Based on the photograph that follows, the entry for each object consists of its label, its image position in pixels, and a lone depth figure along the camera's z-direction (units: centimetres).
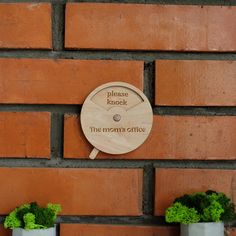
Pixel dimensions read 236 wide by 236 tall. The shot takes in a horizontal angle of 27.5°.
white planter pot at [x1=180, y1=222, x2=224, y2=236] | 81
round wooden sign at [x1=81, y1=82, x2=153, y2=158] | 89
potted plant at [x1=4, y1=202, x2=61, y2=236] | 80
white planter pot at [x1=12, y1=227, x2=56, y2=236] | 80
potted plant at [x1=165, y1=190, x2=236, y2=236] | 81
